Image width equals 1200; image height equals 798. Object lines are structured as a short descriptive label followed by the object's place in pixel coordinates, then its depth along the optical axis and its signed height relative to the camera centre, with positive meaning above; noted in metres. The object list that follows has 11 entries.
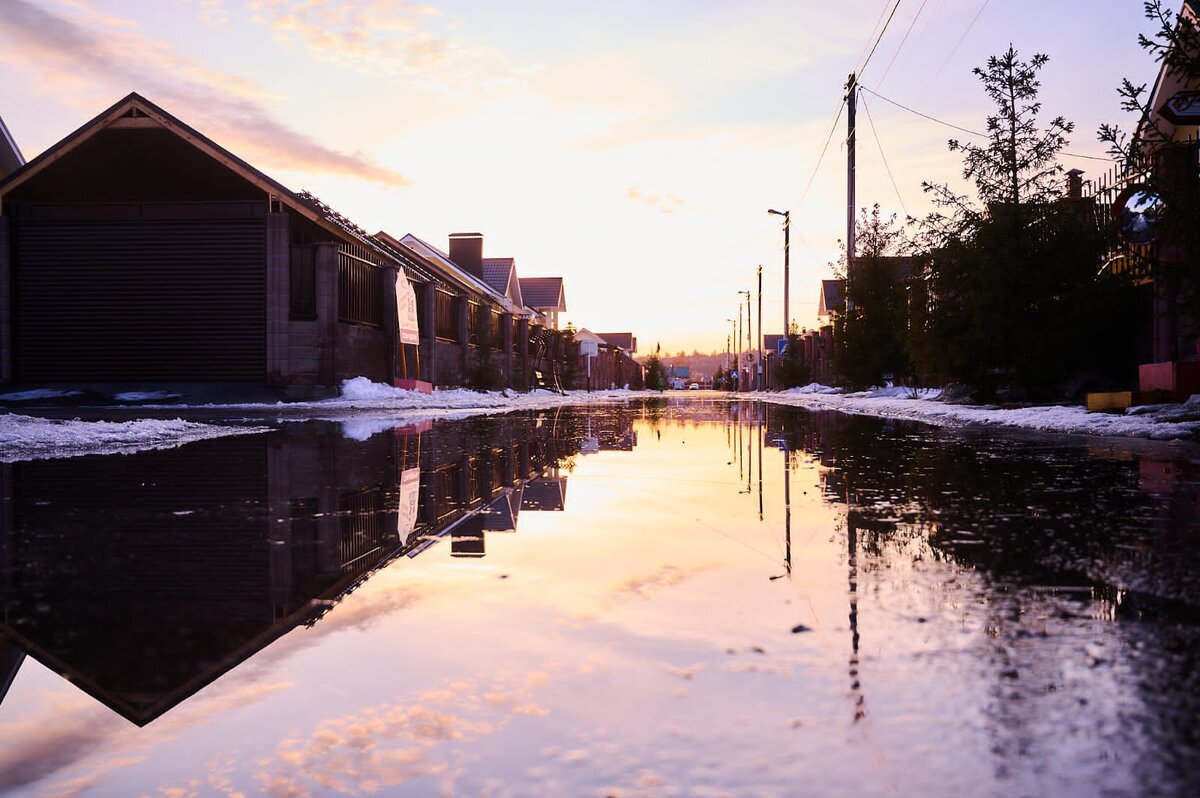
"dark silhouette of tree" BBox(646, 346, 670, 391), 116.68 +2.52
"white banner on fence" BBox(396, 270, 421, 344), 30.88 +3.04
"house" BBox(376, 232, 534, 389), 36.47 +3.69
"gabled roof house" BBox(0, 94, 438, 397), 25.73 +3.52
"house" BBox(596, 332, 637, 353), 150.25 +9.35
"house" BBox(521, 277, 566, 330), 79.19 +8.79
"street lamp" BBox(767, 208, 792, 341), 59.62 +11.02
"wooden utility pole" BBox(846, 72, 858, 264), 34.59 +8.49
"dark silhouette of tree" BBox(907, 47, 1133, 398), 19.42 +2.24
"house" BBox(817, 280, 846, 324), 78.12 +8.27
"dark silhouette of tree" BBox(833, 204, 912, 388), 35.44 +3.09
